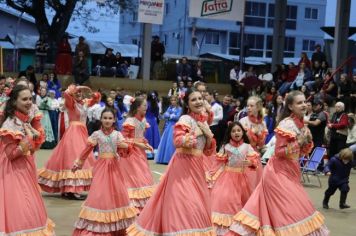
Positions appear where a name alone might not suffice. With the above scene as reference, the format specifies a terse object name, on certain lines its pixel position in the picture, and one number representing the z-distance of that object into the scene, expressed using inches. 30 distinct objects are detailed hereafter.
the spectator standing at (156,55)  993.5
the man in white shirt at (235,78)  943.4
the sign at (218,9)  884.6
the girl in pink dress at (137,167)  361.4
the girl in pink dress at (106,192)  303.4
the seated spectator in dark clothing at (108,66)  994.1
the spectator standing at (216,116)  648.4
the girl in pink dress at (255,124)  363.9
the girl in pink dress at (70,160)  414.9
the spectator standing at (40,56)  999.0
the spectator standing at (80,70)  909.8
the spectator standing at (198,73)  968.9
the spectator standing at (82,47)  897.5
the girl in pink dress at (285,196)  277.0
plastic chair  546.9
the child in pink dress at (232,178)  319.0
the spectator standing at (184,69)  957.3
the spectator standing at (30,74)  821.4
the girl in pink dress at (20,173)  258.7
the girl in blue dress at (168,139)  637.9
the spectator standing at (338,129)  601.3
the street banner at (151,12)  865.5
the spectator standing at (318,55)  866.6
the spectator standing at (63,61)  959.6
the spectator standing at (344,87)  757.3
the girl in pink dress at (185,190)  266.4
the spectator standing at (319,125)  601.5
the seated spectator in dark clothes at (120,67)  1000.2
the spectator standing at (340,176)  431.2
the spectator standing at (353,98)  727.1
